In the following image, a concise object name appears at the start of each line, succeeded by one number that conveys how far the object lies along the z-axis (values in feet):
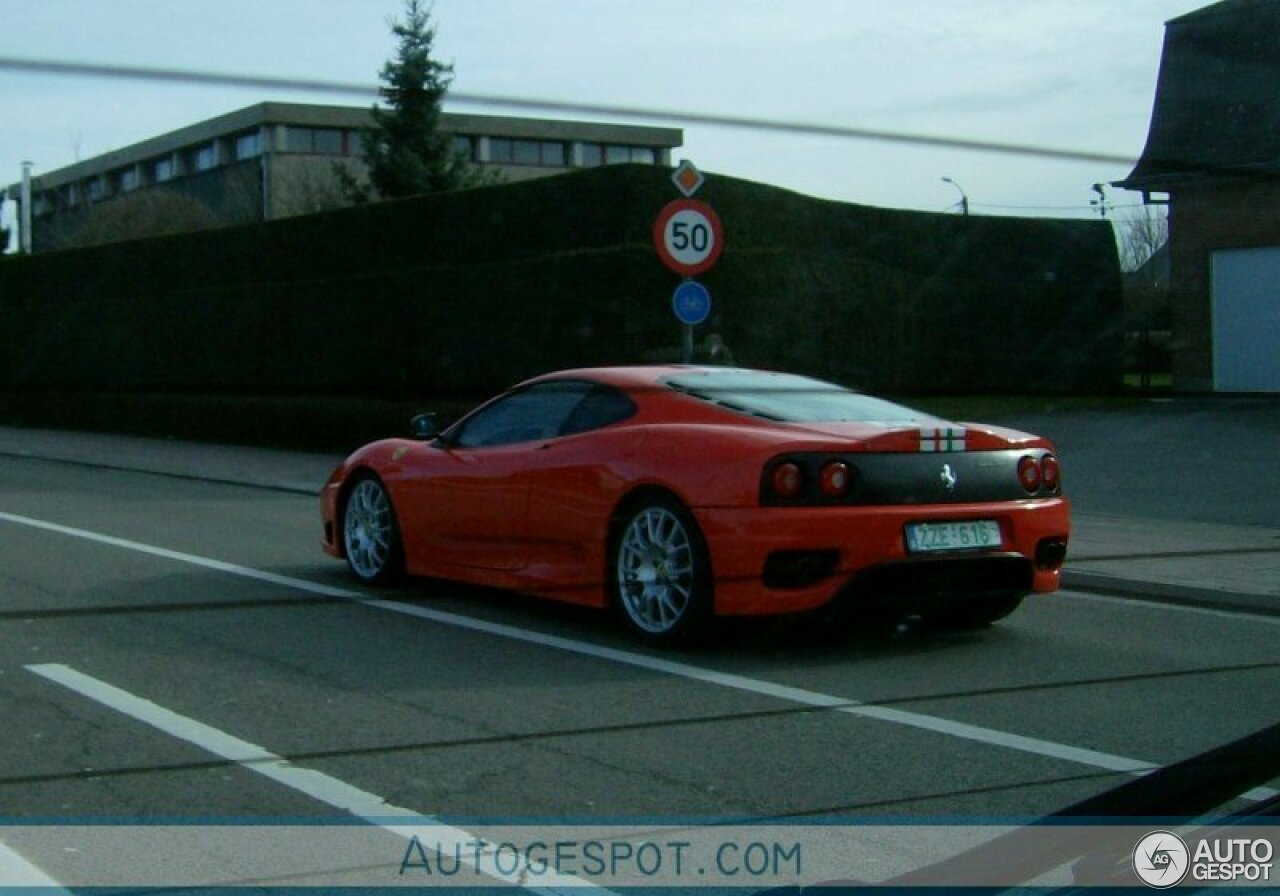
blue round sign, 46.19
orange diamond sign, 44.37
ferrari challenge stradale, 22.99
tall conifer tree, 114.93
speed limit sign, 43.93
